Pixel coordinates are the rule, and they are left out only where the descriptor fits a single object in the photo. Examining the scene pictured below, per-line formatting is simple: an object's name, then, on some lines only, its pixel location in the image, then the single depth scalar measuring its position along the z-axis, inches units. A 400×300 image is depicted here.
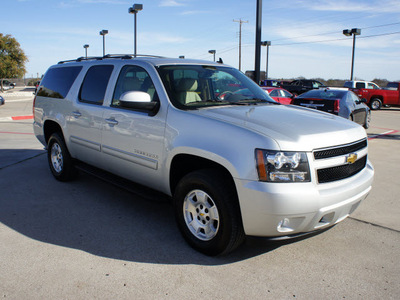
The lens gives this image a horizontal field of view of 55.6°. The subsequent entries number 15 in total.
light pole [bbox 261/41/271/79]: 1891.0
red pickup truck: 951.0
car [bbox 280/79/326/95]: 1219.2
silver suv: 121.4
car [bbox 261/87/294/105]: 688.3
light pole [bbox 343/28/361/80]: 1392.7
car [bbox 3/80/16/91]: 1990.7
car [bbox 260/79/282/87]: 1269.7
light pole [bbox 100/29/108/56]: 1421.0
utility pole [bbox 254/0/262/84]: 426.0
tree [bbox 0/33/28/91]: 1802.4
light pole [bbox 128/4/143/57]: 932.6
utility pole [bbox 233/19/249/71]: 2380.3
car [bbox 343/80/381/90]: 1033.6
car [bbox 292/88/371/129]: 432.8
